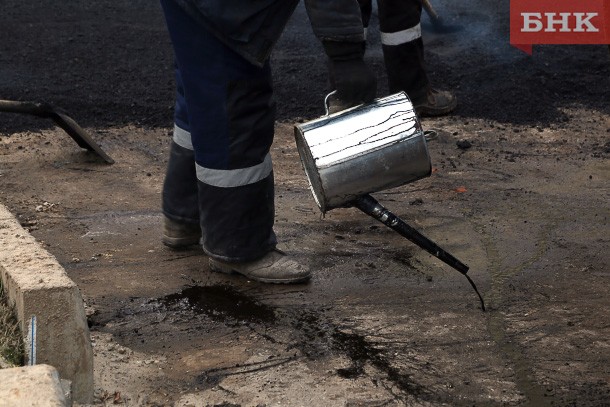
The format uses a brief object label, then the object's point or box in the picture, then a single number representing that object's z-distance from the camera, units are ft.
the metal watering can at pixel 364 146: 18.99
